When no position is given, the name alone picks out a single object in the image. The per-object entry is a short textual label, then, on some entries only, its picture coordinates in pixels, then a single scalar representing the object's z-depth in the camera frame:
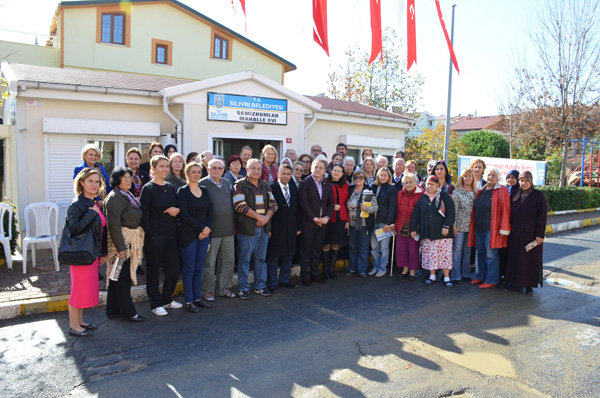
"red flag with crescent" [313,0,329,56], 6.08
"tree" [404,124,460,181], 26.11
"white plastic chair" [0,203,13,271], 7.14
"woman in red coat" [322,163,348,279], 7.52
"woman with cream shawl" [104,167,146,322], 5.12
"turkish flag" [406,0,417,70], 6.57
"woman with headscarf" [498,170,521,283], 7.43
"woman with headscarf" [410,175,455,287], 7.37
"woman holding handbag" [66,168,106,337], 4.76
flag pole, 16.63
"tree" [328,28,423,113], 27.75
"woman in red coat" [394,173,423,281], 7.66
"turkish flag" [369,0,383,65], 6.27
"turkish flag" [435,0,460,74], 6.52
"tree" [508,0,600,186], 18.28
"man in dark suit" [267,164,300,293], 6.81
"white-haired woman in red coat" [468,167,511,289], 7.18
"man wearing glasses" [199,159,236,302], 6.13
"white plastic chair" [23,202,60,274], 7.15
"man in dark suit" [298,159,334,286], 7.08
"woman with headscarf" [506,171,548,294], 6.86
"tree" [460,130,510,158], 35.12
